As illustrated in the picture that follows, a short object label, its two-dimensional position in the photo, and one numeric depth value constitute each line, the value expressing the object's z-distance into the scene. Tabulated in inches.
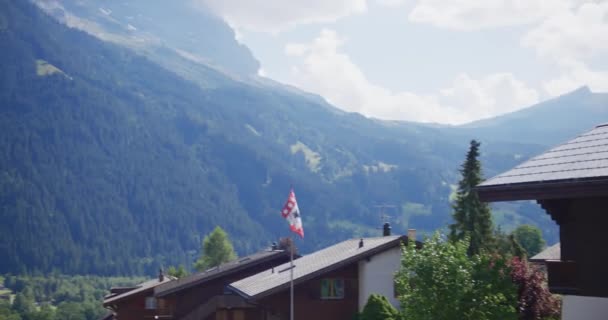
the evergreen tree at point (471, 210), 2534.4
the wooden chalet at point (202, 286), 2075.5
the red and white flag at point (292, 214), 1323.8
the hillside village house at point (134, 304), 2472.9
